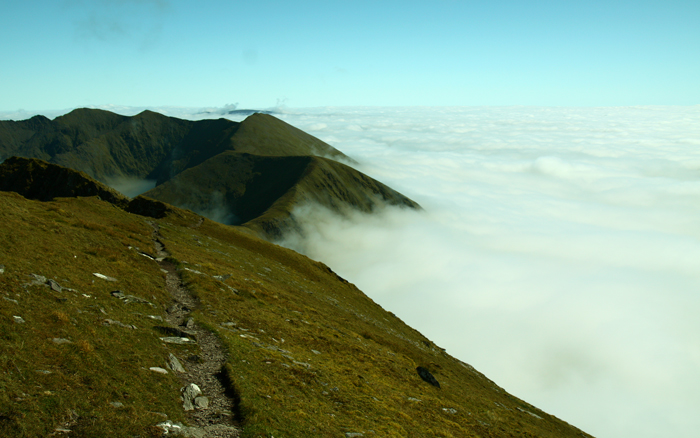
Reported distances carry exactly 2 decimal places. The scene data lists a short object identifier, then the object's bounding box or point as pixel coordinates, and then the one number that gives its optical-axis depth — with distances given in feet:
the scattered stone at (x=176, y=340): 76.39
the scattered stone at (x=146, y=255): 135.71
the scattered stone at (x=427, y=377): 131.44
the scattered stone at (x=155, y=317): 85.12
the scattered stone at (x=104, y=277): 95.70
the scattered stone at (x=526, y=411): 162.14
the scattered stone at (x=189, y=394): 57.98
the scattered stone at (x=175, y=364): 67.42
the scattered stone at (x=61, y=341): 58.70
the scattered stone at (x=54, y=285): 76.43
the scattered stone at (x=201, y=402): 59.41
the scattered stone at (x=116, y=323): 72.80
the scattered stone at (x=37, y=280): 74.69
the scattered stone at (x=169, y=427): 48.98
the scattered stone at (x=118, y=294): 88.58
